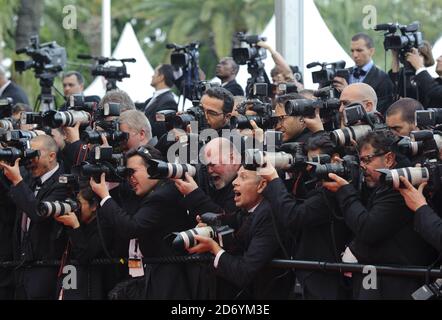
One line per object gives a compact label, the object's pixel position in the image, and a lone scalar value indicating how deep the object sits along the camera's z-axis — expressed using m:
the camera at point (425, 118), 10.99
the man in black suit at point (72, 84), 18.64
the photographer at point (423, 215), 10.31
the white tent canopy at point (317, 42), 18.41
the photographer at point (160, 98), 15.81
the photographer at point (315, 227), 11.28
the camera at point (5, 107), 15.26
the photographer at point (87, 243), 12.81
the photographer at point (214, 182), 12.07
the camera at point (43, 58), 18.09
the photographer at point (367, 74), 14.99
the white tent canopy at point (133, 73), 22.83
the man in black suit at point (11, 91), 19.24
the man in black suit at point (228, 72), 16.87
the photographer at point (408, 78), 14.55
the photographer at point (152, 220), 12.28
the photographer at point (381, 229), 10.73
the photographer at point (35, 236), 13.29
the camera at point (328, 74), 14.64
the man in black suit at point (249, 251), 11.39
